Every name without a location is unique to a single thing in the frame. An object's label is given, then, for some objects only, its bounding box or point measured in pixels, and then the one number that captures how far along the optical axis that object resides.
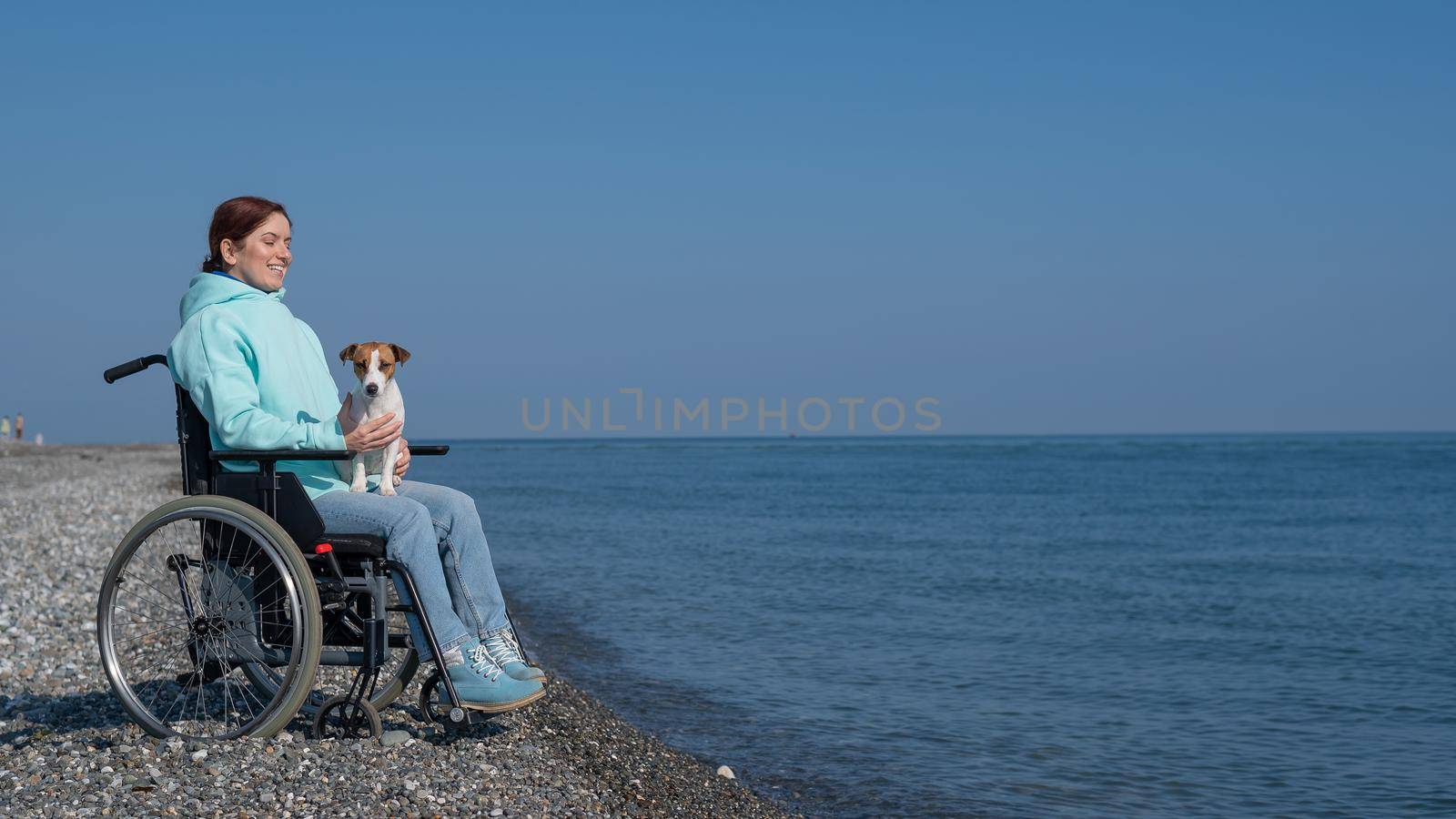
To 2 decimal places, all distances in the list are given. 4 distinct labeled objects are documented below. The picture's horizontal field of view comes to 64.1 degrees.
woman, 3.79
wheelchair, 3.77
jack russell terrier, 4.20
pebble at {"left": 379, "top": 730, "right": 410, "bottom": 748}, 4.18
